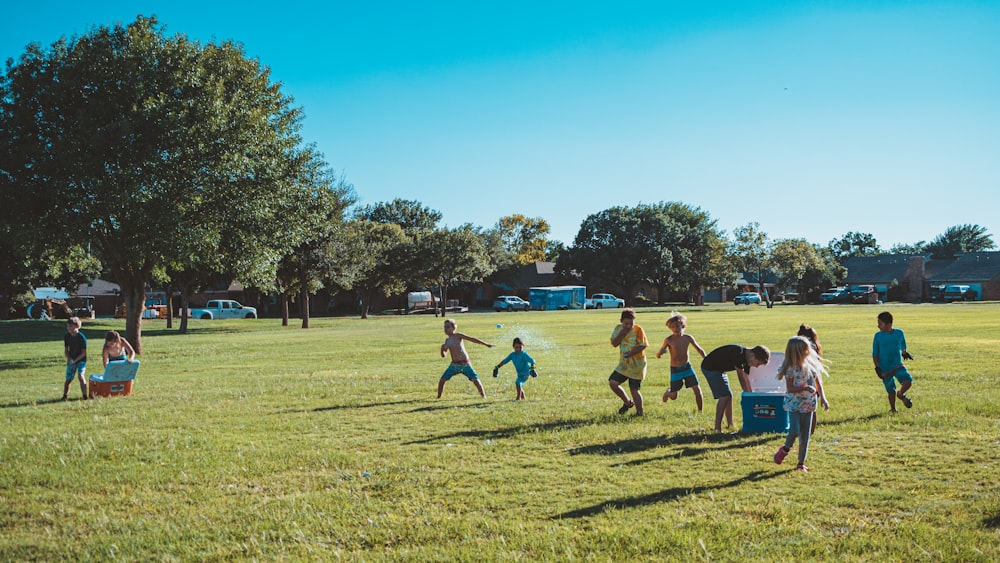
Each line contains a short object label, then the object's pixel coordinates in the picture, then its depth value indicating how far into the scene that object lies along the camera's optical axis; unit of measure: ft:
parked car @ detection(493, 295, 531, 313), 266.36
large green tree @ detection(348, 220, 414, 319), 226.38
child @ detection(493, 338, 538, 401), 42.24
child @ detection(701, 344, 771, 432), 32.12
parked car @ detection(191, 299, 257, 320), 218.79
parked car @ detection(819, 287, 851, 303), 294.87
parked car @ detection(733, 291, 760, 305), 313.94
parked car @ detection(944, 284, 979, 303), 278.46
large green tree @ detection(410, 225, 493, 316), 234.58
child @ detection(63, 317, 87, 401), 46.63
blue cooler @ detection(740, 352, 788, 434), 31.60
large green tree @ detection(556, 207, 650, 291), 303.48
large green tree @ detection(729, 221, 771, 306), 274.16
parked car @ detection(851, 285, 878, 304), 278.87
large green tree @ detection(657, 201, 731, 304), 301.43
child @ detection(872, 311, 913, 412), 36.55
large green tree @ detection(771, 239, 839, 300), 265.75
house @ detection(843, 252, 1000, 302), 328.70
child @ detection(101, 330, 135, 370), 47.60
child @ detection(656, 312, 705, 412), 34.94
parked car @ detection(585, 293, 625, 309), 283.18
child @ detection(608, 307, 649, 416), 36.54
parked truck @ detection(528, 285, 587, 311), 274.77
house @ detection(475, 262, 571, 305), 332.60
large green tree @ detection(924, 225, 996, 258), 548.31
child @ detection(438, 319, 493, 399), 44.06
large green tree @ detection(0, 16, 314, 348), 77.92
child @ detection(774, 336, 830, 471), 25.93
